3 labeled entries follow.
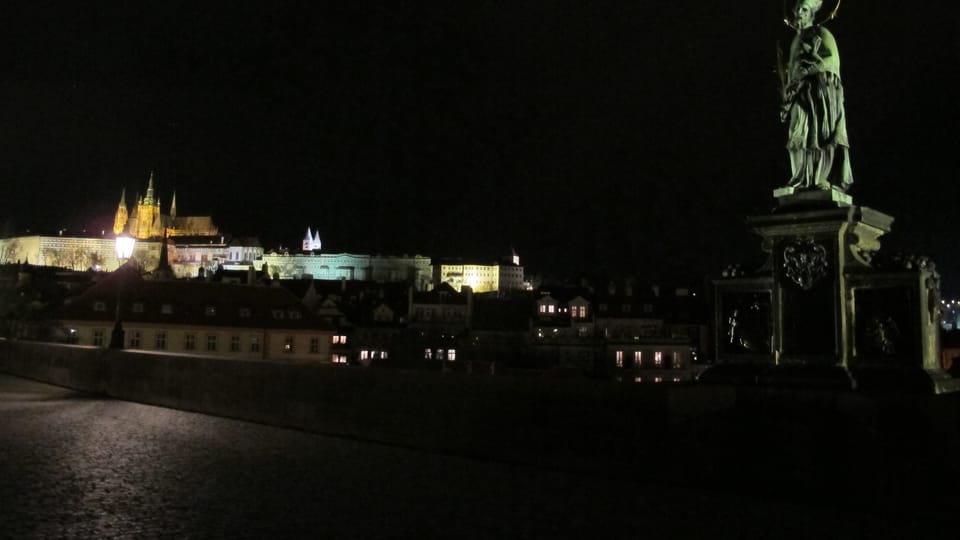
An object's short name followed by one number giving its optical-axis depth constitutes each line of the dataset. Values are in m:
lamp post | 24.97
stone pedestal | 9.41
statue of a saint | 10.50
